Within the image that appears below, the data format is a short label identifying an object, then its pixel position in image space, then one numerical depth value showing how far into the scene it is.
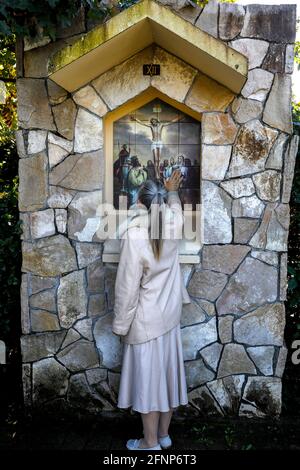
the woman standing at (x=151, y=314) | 3.43
